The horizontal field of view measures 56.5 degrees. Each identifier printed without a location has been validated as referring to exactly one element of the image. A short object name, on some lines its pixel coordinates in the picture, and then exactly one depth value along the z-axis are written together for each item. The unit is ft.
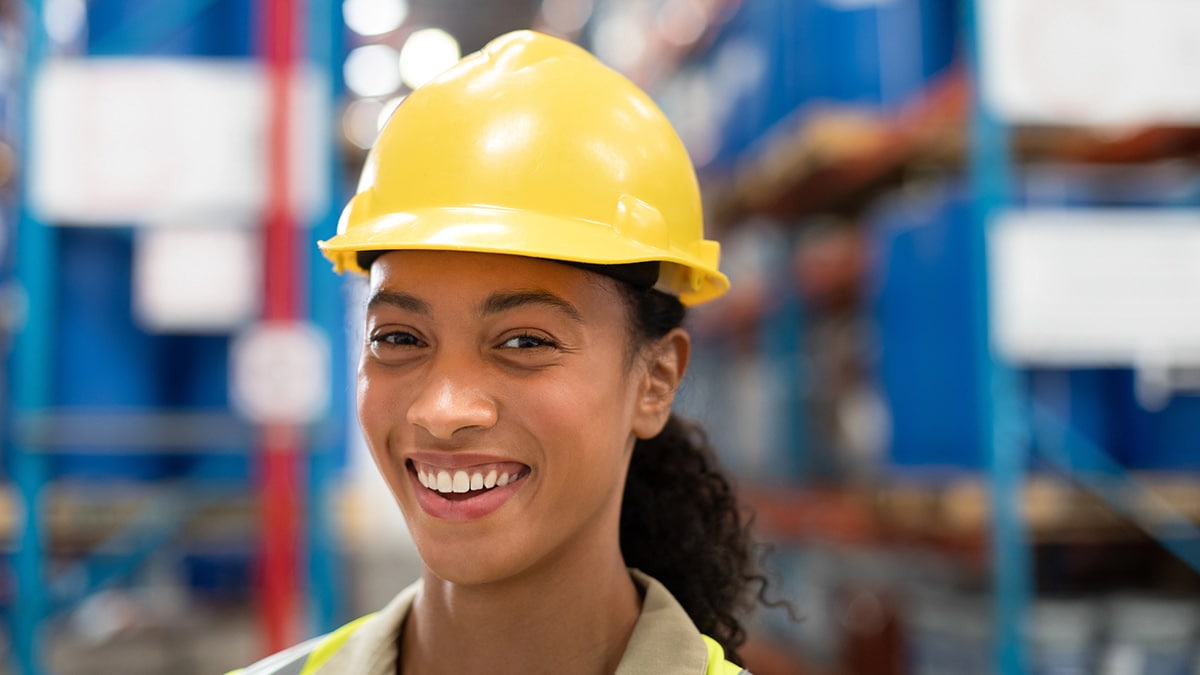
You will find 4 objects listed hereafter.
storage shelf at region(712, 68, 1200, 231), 13.94
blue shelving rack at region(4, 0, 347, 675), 12.34
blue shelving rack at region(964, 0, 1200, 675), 11.44
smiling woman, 4.89
